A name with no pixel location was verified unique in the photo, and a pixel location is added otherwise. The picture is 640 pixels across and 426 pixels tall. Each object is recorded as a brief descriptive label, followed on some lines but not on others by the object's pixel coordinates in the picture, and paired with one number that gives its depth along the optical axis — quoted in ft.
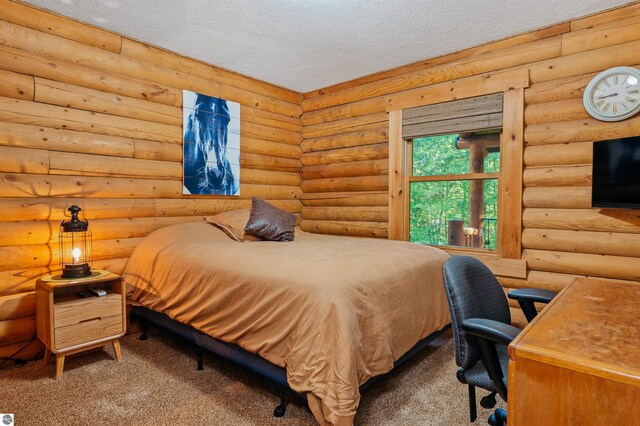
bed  5.87
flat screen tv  8.77
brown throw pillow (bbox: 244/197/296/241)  11.28
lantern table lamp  8.79
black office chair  4.68
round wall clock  8.98
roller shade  11.33
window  10.87
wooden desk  3.05
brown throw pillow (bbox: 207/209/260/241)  11.23
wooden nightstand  8.09
